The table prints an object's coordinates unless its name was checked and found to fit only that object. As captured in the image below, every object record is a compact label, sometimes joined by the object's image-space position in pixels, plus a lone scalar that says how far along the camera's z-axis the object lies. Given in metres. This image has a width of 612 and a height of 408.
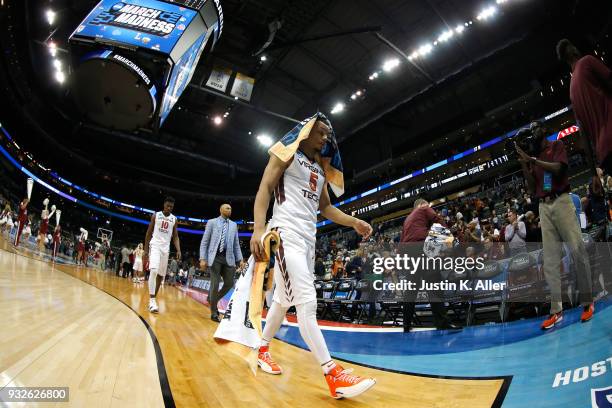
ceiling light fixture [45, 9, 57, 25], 13.66
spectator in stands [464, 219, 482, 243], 5.09
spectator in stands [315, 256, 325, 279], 8.91
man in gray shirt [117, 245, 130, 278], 16.28
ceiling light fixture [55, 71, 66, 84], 17.22
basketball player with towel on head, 1.92
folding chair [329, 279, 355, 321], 6.03
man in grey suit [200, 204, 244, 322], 5.20
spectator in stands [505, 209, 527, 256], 3.97
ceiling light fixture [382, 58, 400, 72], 15.67
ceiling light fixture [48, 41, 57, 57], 15.09
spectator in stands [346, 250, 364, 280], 6.15
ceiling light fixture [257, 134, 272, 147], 22.32
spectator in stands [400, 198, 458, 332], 4.20
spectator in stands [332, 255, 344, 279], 8.55
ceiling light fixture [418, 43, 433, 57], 14.69
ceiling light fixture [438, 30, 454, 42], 14.07
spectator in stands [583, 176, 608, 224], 4.08
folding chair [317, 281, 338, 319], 6.35
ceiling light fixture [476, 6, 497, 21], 12.68
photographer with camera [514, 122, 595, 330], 2.63
